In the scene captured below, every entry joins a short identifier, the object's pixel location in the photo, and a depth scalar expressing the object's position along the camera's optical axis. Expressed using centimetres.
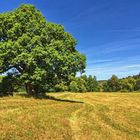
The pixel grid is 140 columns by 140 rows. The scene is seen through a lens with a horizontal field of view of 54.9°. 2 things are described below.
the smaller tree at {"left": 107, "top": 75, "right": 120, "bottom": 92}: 7464
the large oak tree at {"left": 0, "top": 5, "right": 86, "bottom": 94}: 1634
